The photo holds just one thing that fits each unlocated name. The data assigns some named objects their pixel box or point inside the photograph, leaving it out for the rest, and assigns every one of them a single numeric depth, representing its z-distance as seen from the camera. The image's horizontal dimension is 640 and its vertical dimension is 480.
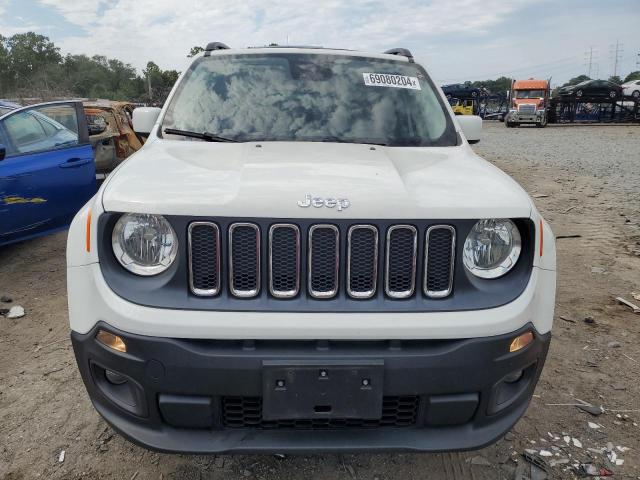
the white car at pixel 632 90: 37.91
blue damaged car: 4.62
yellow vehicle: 42.03
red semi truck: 35.19
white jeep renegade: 1.86
